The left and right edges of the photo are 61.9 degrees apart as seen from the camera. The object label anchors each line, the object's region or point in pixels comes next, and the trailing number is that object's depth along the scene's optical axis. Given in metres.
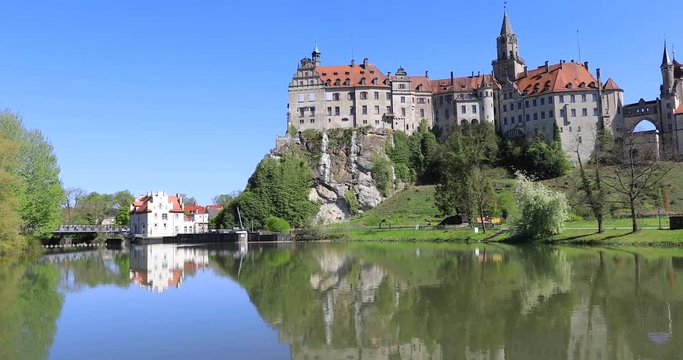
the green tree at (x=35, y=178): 51.38
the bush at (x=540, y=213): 48.70
